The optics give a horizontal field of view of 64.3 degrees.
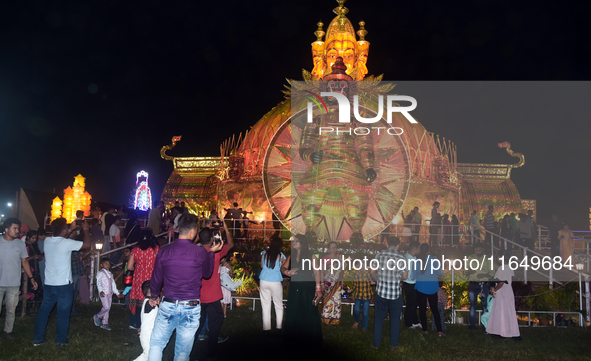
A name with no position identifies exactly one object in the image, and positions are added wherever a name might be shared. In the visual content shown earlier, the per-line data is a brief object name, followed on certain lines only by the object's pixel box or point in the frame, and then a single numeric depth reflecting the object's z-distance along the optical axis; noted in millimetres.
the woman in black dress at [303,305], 6332
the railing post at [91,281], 10375
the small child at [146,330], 5532
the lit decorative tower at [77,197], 29016
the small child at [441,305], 8877
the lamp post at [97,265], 10289
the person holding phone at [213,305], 6137
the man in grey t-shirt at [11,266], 6898
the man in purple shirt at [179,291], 4730
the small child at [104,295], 7883
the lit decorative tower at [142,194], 31016
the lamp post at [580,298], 9320
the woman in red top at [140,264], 6875
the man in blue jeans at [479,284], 8945
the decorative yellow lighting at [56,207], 27250
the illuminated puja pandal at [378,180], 20047
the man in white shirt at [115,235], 12758
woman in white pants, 7336
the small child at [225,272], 8020
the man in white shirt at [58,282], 6457
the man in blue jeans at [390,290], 6922
